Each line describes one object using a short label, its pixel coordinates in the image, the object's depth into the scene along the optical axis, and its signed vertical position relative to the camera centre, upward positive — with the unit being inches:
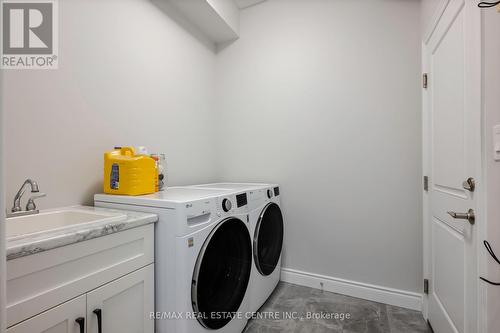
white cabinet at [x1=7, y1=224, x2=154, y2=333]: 29.1 -16.9
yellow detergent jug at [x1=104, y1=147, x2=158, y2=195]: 53.8 -1.4
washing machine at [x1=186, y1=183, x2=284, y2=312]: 67.2 -22.8
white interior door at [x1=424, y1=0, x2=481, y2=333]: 41.5 +0.2
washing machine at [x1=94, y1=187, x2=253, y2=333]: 43.7 -18.2
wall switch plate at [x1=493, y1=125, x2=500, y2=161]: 34.7 +3.2
